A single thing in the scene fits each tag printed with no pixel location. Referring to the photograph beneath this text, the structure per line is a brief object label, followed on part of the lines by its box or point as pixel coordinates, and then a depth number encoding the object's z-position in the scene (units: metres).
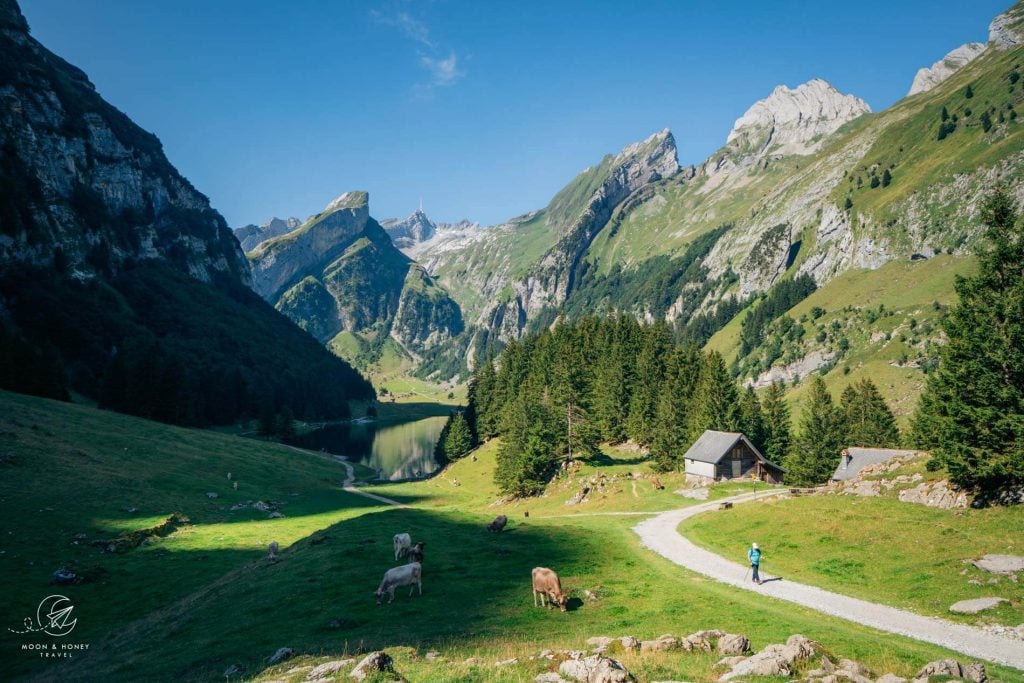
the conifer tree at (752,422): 86.38
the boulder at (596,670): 14.06
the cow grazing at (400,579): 25.95
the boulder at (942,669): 14.26
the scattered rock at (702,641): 18.56
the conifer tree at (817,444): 89.06
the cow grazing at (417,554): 31.00
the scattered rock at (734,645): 18.07
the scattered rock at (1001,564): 25.02
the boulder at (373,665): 14.89
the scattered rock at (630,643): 18.11
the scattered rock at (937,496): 37.28
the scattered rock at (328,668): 15.66
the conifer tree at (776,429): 90.50
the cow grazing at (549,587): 24.55
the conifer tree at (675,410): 82.69
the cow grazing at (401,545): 31.92
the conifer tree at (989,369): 34.28
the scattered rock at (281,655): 19.03
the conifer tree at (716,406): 82.75
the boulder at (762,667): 15.29
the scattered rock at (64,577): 35.94
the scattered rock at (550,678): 14.20
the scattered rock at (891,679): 13.87
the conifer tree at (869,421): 101.19
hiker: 29.97
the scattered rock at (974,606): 22.59
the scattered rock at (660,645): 18.23
